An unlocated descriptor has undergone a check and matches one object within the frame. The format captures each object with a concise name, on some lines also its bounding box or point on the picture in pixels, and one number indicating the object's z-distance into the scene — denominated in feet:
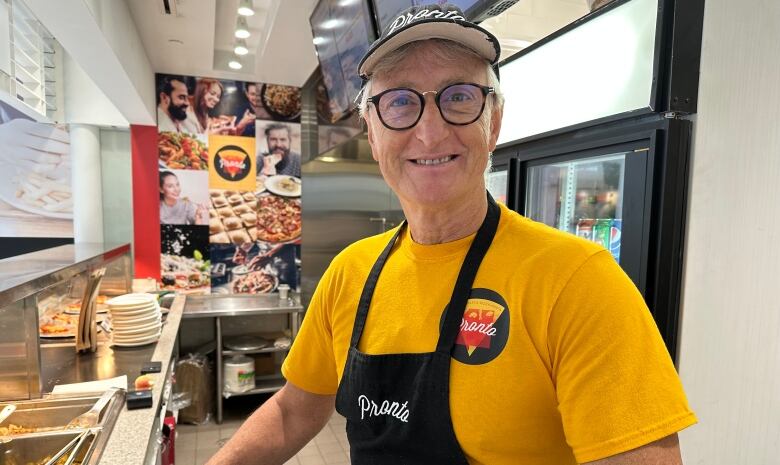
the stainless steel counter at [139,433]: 5.14
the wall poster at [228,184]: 15.66
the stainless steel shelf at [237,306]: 14.33
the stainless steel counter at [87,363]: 7.30
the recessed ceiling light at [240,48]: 12.50
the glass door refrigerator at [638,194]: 4.38
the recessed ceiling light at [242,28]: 11.20
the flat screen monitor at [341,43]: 7.87
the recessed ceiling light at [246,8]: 10.16
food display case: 6.16
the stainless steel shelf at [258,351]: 14.76
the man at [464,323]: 2.43
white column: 15.03
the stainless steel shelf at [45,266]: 5.76
